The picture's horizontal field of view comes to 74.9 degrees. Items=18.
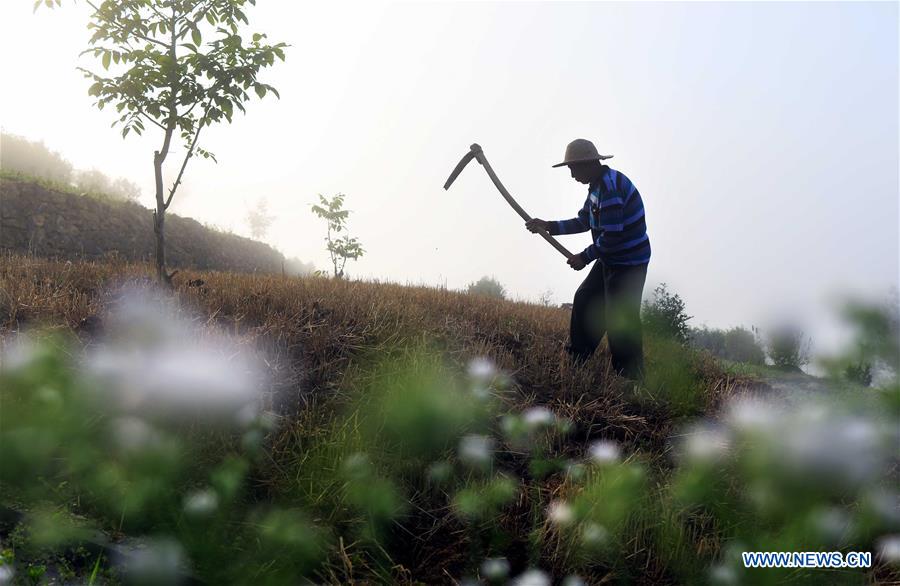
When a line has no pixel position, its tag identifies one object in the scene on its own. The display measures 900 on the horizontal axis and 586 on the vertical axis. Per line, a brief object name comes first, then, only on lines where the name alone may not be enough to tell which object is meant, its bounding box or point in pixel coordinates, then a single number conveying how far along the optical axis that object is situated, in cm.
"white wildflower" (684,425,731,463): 349
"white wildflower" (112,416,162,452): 278
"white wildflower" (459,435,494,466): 312
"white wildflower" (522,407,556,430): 361
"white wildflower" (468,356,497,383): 414
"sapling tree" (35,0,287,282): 542
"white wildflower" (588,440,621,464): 327
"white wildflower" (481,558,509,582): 233
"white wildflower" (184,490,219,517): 251
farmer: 445
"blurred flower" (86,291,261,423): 315
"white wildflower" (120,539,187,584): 216
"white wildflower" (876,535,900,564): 268
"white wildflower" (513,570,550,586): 226
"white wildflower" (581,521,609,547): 247
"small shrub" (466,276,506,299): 1641
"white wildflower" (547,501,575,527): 257
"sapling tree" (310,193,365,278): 1415
